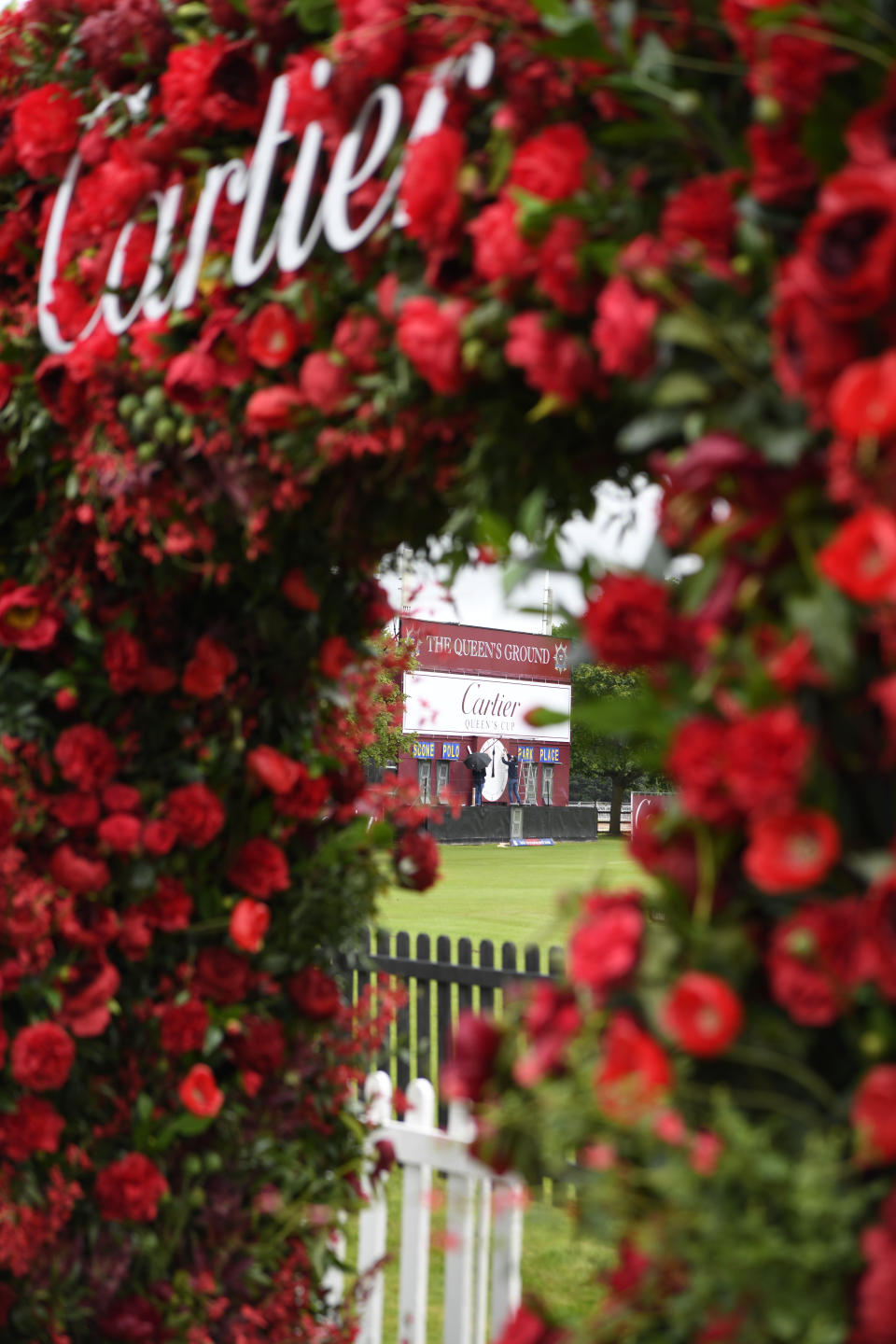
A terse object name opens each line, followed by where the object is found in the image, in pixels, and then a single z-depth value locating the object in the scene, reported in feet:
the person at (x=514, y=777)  127.03
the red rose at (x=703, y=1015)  3.79
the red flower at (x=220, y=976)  8.53
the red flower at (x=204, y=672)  8.43
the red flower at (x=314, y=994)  9.04
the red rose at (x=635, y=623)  4.36
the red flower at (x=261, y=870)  8.65
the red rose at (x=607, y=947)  4.09
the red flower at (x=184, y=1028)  8.29
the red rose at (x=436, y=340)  5.17
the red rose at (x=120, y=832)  8.22
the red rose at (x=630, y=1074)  3.88
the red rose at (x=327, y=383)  5.99
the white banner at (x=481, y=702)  118.53
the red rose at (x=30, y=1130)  8.06
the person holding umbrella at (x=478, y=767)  120.06
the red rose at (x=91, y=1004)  8.12
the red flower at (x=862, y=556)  3.51
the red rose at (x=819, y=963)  3.78
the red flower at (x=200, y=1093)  8.25
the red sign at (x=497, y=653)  121.08
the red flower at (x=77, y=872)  8.17
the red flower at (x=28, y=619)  8.36
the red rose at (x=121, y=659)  8.36
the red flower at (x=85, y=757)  8.26
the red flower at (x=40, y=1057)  7.89
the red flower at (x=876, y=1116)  3.53
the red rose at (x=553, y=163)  4.79
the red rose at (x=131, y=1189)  8.05
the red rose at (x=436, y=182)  5.24
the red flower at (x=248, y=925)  8.28
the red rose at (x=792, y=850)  3.78
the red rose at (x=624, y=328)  4.31
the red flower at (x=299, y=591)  8.37
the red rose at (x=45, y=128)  7.91
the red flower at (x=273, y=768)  8.46
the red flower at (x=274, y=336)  6.27
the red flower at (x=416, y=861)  9.32
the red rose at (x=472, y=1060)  4.52
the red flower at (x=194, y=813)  8.36
